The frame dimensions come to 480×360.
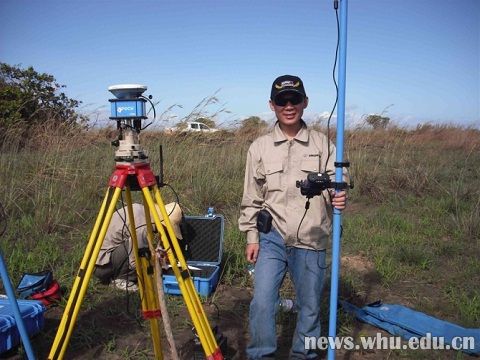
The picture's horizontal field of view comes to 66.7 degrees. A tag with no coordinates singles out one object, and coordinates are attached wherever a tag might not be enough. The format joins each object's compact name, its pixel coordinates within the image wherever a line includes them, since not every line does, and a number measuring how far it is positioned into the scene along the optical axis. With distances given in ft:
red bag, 9.72
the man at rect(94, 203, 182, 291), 11.48
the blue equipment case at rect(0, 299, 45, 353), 7.66
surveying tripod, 5.64
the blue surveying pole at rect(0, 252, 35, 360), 5.95
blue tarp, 9.02
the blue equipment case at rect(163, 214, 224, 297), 12.57
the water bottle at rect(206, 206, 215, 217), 13.37
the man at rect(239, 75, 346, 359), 7.11
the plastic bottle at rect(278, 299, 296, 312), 10.04
